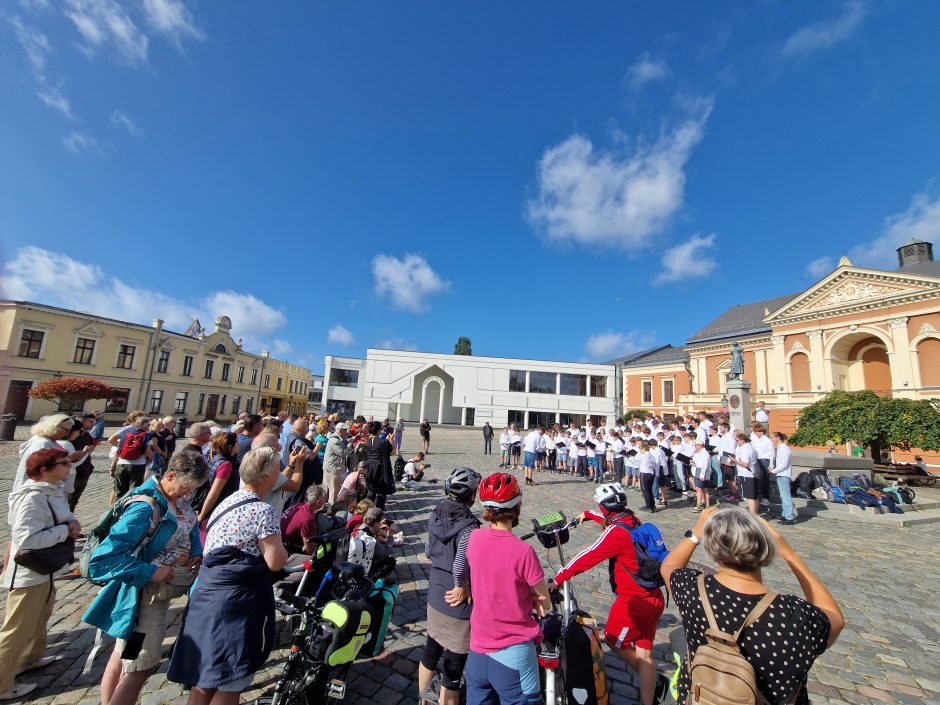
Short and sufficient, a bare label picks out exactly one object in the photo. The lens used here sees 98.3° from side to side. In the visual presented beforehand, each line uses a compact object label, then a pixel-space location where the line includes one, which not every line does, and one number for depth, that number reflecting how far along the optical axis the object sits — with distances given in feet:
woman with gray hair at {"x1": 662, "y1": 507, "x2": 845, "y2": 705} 5.94
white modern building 135.95
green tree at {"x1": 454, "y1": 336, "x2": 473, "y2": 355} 213.25
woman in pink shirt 7.63
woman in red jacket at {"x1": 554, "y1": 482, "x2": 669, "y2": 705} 10.06
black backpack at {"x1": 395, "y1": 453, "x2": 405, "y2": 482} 38.63
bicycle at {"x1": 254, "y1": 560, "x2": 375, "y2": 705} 8.91
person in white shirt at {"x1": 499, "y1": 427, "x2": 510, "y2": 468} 55.62
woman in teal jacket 8.43
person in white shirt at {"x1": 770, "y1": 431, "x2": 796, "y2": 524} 28.17
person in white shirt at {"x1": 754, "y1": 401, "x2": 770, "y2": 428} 43.71
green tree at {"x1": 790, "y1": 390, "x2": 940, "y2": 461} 58.85
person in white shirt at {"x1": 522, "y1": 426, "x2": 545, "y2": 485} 47.11
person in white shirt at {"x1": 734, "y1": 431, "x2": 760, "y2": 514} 28.19
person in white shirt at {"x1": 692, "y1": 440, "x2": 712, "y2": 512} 29.91
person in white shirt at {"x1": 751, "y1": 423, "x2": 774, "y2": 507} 28.99
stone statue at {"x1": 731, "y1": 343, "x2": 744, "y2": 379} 59.26
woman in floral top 7.79
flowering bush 74.64
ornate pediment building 88.89
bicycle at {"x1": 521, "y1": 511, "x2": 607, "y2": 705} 8.14
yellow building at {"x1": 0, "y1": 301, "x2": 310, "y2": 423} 90.22
